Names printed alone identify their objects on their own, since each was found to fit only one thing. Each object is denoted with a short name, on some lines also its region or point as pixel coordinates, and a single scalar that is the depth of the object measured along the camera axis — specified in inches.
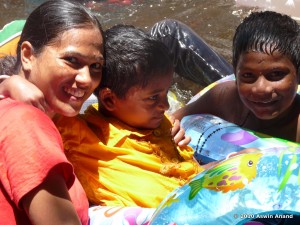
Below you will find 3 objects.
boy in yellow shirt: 82.7
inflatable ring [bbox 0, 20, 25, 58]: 123.2
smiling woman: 58.4
